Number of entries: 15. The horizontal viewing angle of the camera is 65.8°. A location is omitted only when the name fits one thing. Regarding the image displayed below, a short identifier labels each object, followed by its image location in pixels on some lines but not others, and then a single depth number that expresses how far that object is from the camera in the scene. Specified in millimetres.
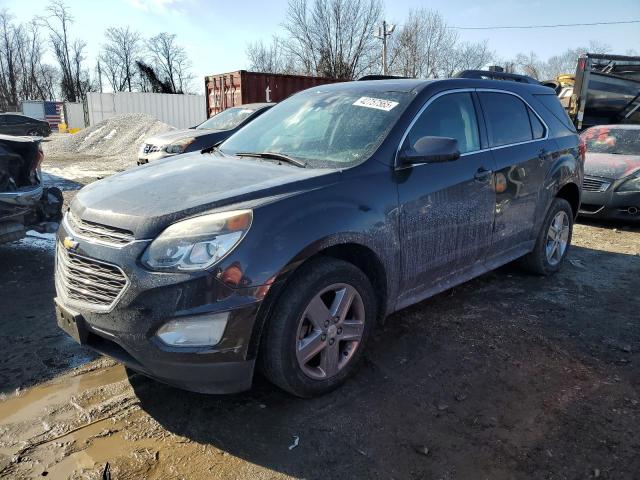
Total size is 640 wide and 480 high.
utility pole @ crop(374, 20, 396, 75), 30250
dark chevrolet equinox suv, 2357
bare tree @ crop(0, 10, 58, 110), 56625
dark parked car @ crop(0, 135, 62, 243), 4648
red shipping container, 14648
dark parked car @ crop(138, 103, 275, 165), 8859
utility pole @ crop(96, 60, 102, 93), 61688
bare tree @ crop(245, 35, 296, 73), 43081
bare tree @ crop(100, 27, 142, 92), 61875
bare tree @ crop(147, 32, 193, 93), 60719
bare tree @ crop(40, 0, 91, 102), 56594
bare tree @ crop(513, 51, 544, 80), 43625
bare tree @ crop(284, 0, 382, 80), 32781
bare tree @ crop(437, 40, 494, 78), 37656
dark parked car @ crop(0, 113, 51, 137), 26381
